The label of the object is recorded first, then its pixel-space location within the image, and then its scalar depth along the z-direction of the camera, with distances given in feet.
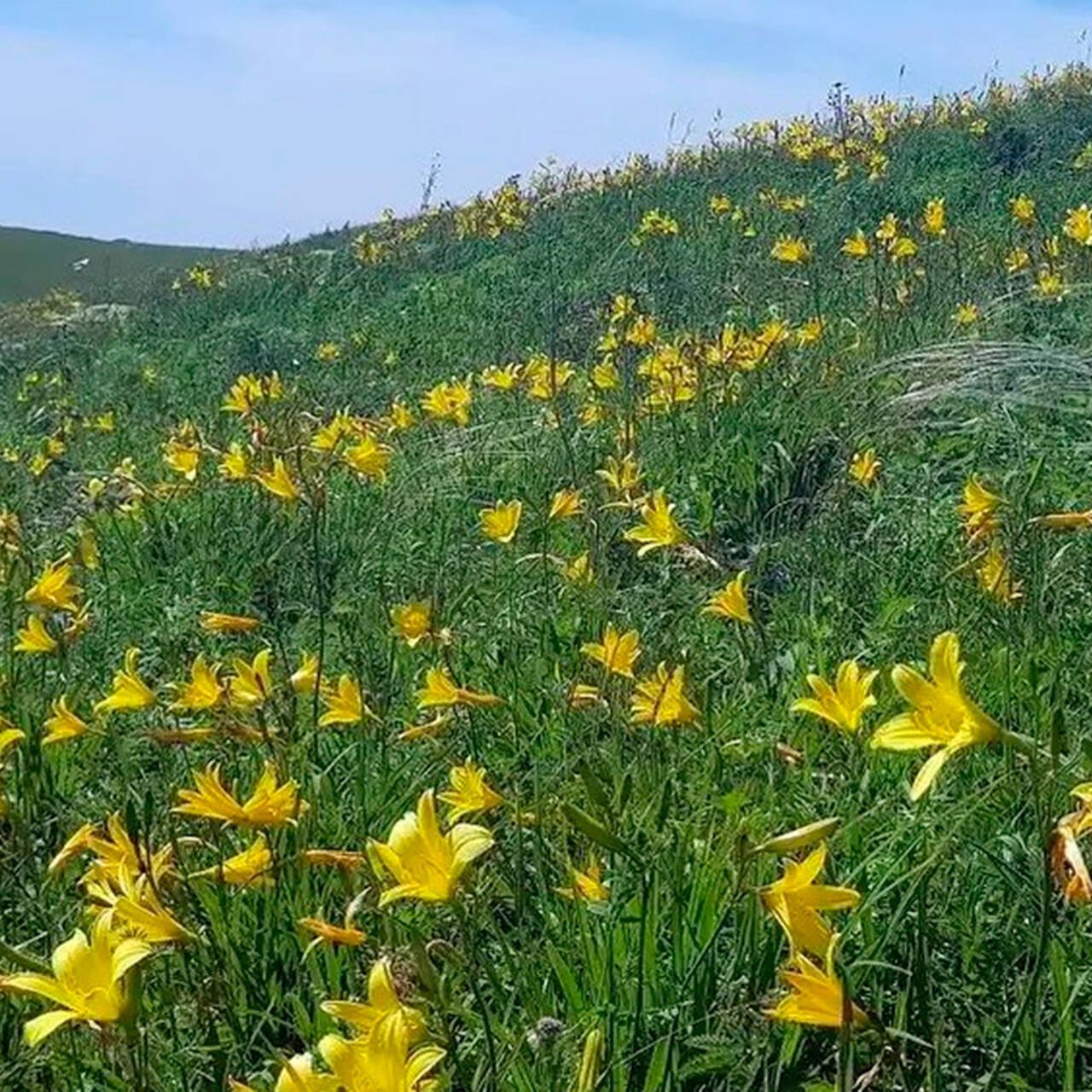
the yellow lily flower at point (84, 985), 4.68
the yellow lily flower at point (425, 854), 4.98
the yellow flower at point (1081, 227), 18.08
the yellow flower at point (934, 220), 20.77
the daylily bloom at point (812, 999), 4.53
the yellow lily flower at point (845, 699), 6.82
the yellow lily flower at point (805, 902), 4.75
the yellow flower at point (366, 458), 12.45
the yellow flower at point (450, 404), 16.97
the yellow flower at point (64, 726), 8.12
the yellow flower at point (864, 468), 12.89
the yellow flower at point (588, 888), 6.07
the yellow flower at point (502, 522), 11.19
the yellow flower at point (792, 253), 20.35
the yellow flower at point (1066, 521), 7.84
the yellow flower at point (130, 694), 8.05
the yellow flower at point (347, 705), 7.86
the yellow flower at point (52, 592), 9.62
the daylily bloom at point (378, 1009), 4.29
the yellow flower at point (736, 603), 8.97
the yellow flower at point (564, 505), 11.28
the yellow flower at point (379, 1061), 4.12
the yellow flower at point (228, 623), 8.80
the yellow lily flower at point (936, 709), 5.13
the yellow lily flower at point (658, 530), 10.57
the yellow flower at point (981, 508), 9.27
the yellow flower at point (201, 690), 7.52
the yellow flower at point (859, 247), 19.53
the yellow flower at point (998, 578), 9.43
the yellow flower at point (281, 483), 10.57
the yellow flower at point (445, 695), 7.79
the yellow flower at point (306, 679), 8.06
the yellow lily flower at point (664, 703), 7.66
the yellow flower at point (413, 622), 9.24
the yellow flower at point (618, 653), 8.18
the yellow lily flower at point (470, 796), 6.27
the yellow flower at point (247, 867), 6.27
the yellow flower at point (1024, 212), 19.19
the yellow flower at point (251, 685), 7.37
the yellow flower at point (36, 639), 9.17
